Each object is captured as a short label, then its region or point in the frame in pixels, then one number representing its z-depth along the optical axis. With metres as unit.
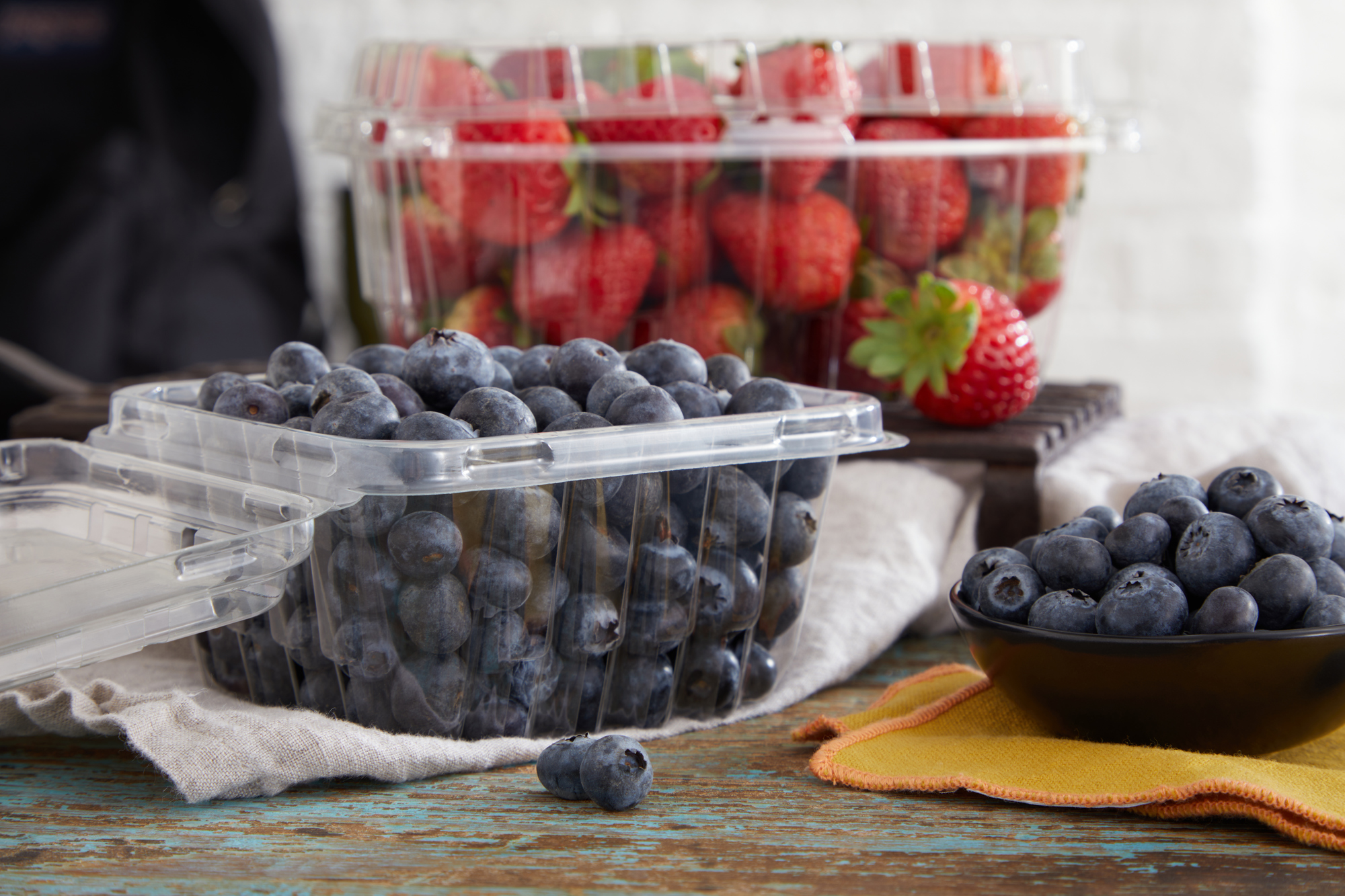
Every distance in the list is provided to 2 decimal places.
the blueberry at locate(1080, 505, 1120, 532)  0.70
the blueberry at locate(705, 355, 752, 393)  0.73
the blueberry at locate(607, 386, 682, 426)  0.69
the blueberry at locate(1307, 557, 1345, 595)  0.67
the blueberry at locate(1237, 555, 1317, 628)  0.66
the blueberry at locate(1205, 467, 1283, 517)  0.69
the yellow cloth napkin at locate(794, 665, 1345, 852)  0.65
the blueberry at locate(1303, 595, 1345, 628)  0.66
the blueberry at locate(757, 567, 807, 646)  0.73
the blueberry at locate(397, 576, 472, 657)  0.67
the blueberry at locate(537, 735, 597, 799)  0.67
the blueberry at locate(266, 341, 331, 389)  0.72
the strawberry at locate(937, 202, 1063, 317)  0.91
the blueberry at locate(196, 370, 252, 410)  0.72
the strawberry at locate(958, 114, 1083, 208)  0.90
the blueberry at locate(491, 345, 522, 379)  0.73
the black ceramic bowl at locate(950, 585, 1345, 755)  0.66
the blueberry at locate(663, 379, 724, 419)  0.71
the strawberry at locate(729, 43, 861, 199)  0.88
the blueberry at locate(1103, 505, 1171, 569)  0.68
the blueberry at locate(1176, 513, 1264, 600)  0.67
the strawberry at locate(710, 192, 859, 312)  0.88
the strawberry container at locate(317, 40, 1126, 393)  0.87
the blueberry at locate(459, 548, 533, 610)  0.67
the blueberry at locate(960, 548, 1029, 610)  0.70
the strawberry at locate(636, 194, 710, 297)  0.87
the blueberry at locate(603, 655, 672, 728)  0.70
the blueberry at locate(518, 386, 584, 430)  0.70
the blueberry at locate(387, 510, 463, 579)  0.67
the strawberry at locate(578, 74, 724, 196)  0.87
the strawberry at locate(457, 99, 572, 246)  0.87
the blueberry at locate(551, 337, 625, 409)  0.71
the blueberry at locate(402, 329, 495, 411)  0.70
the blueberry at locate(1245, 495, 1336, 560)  0.67
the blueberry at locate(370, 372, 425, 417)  0.69
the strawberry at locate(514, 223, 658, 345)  0.87
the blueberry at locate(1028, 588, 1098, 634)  0.67
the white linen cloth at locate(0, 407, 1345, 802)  0.67
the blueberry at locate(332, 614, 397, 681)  0.68
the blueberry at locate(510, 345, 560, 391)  0.72
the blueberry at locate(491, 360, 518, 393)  0.71
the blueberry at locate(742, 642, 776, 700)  0.73
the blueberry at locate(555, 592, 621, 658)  0.69
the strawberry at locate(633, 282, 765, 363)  0.88
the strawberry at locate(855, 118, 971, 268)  0.89
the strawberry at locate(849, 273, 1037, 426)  0.84
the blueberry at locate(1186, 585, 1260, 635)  0.66
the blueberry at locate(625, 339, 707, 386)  0.72
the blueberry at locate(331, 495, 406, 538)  0.67
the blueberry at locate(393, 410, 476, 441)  0.67
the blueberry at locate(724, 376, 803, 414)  0.71
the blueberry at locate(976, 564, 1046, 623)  0.68
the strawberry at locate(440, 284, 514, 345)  0.89
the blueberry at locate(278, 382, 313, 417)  0.71
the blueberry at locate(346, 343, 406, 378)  0.72
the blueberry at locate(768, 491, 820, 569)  0.72
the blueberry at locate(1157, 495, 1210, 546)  0.69
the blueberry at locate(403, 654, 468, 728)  0.68
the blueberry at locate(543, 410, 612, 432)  0.69
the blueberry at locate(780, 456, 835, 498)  0.72
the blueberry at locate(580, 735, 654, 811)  0.66
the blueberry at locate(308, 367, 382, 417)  0.69
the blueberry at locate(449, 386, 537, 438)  0.68
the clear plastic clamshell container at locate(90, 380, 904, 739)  0.67
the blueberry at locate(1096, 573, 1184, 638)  0.67
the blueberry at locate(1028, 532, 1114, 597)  0.68
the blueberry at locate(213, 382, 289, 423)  0.70
